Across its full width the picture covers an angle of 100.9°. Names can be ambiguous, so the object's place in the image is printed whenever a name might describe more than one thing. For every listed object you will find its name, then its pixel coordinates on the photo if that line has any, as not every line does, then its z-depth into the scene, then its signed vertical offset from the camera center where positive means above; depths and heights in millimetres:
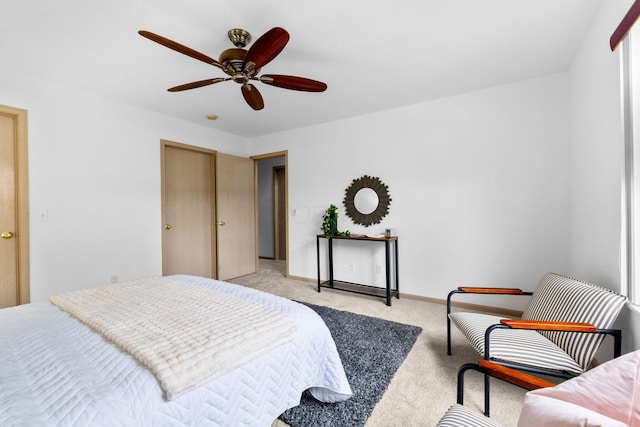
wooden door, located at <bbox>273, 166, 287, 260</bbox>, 5945 +53
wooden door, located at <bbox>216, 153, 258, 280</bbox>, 4121 -37
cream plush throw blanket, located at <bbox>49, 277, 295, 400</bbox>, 912 -491
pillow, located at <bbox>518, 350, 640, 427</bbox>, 633 -495
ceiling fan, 1465 +964
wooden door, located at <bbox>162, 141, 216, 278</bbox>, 3627 +50
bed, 744 -534
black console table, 3084 -919
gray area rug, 1396 -1073
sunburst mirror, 3449 +162
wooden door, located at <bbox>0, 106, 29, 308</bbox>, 2410 +50
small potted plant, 3631 -156
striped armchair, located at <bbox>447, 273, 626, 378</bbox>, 1320 -700
